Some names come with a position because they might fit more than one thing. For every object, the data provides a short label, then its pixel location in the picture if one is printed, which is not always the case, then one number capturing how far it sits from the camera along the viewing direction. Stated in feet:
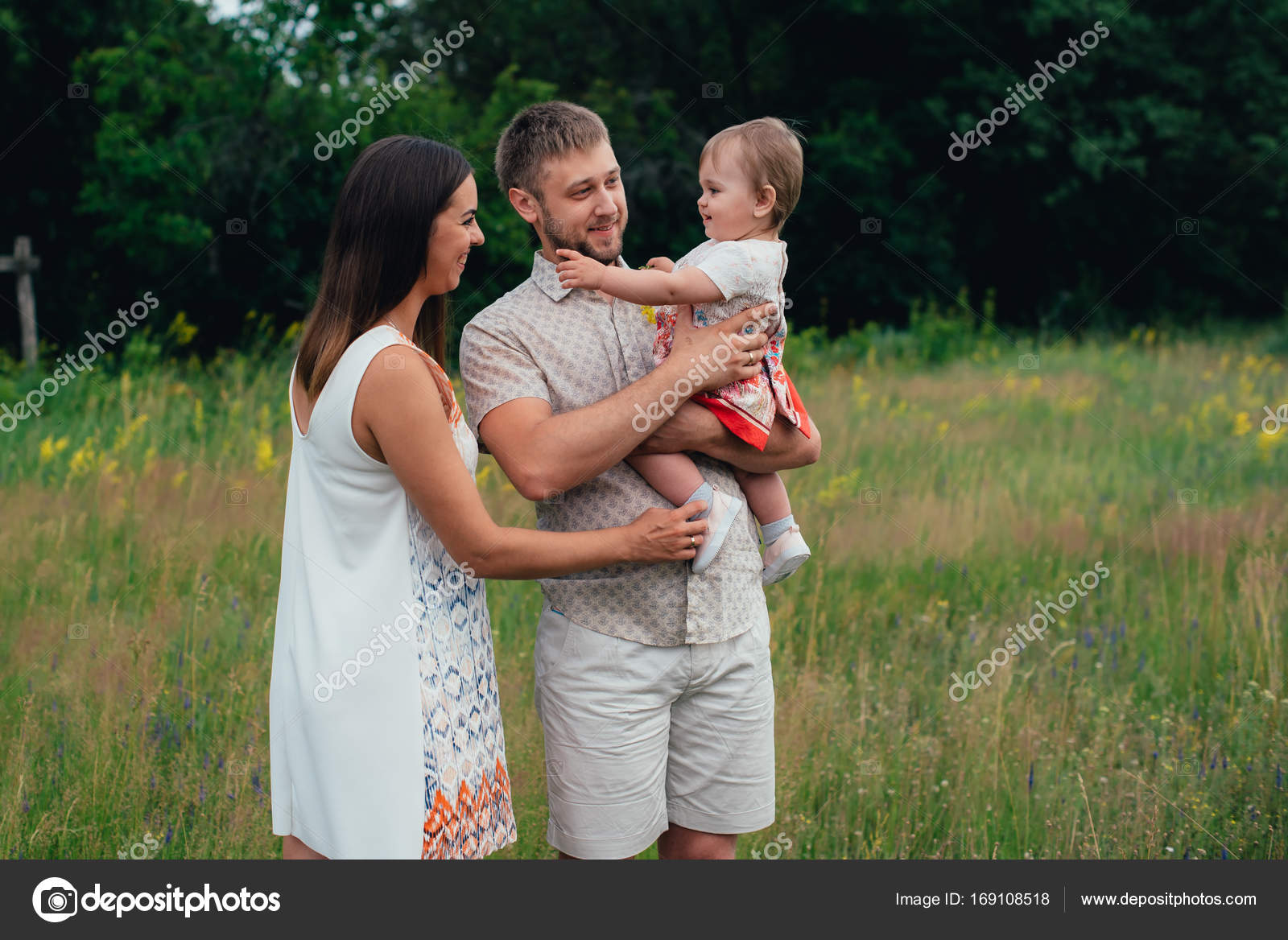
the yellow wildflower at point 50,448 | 15.92
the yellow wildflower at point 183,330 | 25.37
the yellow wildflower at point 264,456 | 15.57
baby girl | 7.07
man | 6.97
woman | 5.97
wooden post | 32.14
